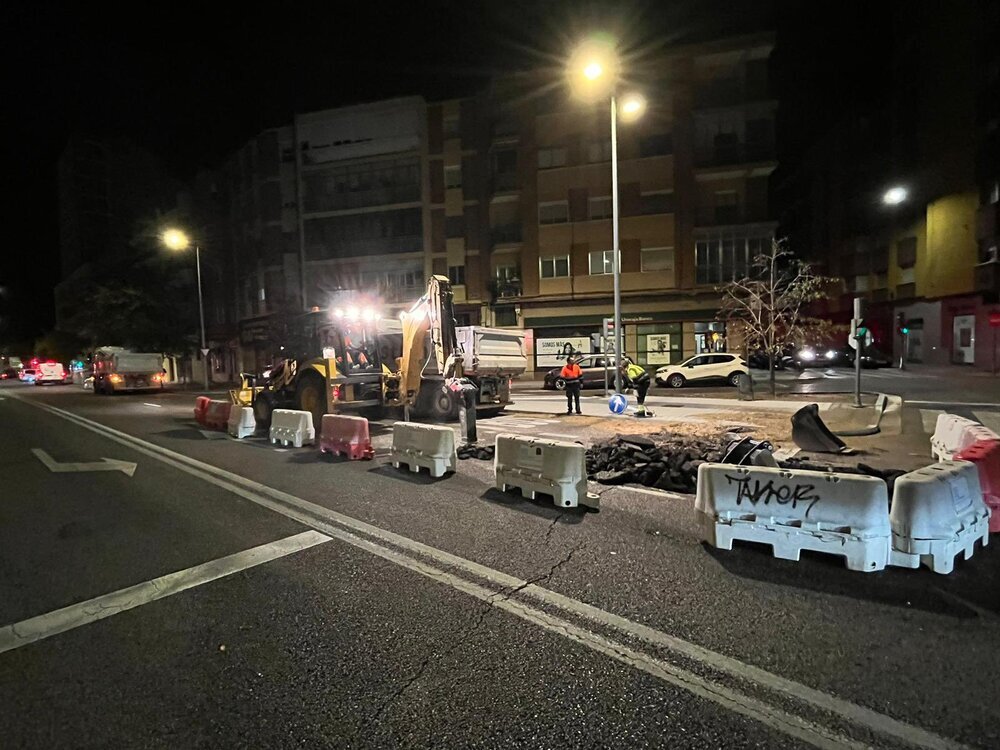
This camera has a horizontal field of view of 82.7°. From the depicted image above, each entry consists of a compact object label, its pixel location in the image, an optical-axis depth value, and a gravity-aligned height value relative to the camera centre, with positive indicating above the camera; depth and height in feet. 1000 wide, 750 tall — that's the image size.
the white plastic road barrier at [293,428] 35.50 -4.37
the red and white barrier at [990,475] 16.21 -3.93
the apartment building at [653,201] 97.35 +26.26
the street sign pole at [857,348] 40.45 -0.43
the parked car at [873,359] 99.60 -3.11
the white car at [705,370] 73.61 -3.09
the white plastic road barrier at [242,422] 40.81 -4.46
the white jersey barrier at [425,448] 25.57 -4.28
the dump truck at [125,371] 100.42 -1.26
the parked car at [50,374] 157.48 -2.04
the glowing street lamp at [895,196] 114.83 +29.81
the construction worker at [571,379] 46.06 -2.31
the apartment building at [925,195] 97.50 +29.30
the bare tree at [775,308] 61.42 +4.70
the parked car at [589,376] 77.03 -3.42
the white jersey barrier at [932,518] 13.37 -4.27
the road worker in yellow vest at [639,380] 48.14 -2.67
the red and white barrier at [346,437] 30.40 -4.35
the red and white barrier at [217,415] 45.44 -4.30
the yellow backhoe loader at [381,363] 41.01 -0.52
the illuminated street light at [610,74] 43.45 +21.96
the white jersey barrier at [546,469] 20.01 -4.31
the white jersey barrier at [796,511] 13.61 -4.28
